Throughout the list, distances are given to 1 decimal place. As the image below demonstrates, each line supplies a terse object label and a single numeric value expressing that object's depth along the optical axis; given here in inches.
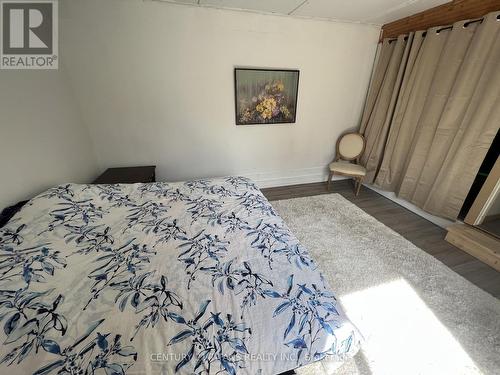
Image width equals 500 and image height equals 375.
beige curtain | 75.8
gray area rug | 48.9
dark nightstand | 91.5
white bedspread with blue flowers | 29.3
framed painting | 106.1
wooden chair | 120.9
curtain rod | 75.4
